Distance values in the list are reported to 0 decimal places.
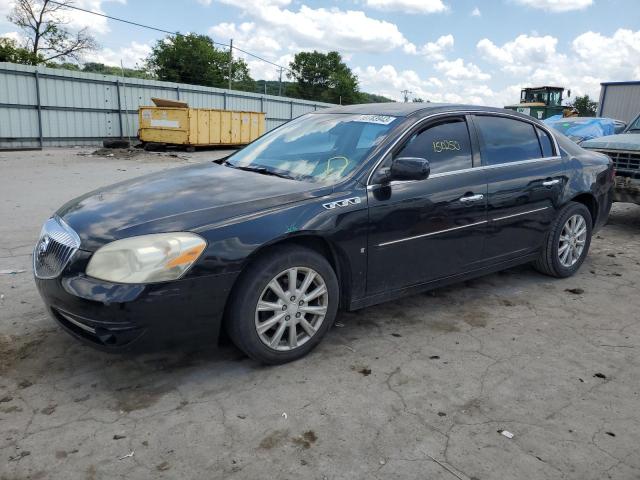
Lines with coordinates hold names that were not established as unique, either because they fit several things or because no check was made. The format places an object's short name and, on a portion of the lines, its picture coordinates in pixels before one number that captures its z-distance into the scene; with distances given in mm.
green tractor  26780
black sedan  2732
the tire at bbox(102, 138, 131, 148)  19373
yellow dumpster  19625
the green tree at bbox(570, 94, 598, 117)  72188
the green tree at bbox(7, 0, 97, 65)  35844
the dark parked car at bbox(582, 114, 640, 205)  6891
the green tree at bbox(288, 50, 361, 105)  79562
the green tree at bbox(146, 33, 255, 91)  56406
